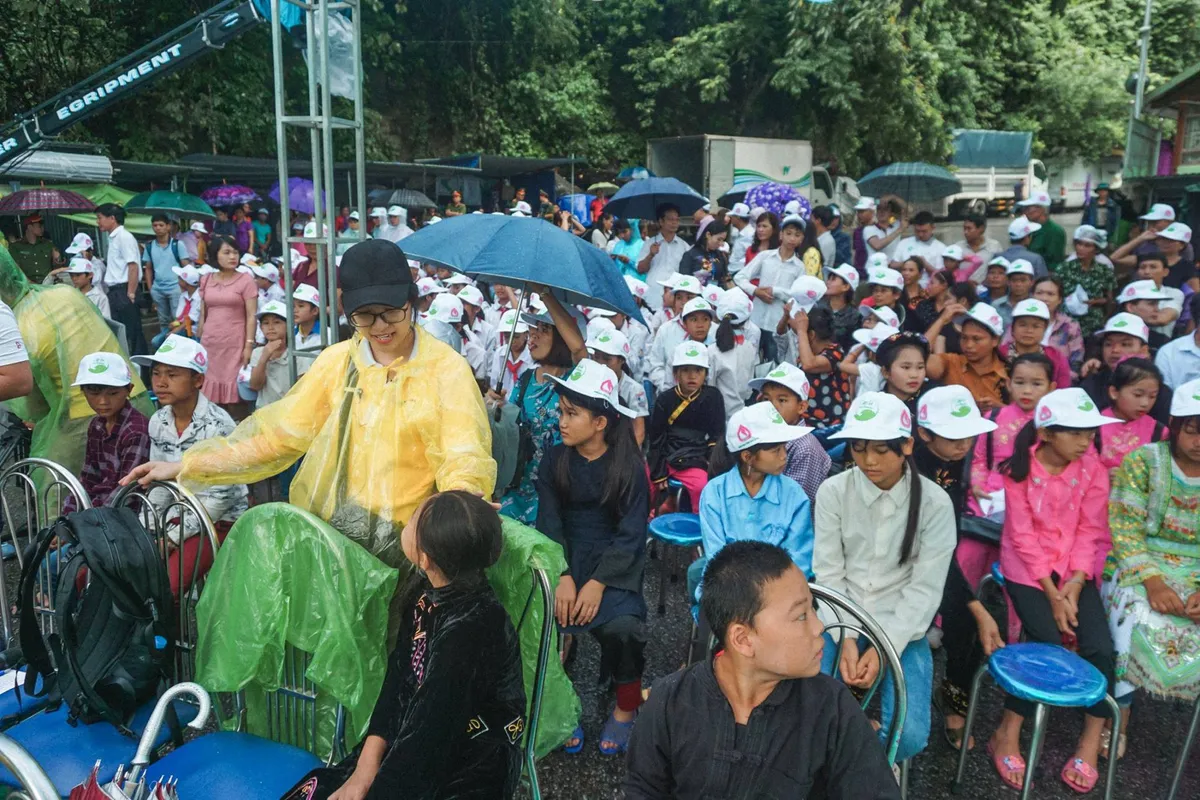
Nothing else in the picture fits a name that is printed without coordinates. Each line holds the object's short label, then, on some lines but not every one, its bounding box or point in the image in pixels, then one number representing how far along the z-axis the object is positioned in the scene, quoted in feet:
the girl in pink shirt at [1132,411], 13.55
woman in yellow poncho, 8.87
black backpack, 8.36
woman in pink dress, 21.21
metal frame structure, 13.20
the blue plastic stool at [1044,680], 8.86
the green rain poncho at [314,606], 8.25
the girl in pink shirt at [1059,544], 10.73
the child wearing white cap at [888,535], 9.93
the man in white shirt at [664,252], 29.48
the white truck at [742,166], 64.34
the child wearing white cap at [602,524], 11.44
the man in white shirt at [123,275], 31.07
